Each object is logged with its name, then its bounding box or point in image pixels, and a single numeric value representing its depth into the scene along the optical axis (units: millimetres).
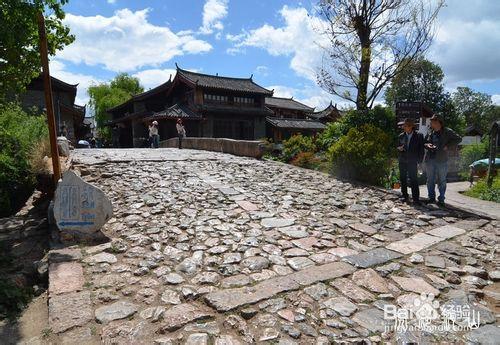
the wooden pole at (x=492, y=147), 11375
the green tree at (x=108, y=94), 40500
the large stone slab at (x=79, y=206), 4645
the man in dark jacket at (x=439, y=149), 6355
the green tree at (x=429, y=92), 21266
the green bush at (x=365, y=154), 8578
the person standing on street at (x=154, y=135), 18345
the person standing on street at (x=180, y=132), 17072
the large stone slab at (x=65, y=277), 3385
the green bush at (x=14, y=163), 8008
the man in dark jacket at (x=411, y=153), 6562
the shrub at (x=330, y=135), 12602
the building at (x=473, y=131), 38656
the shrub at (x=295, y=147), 12123
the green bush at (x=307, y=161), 10883
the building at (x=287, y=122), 31203
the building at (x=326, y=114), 37000
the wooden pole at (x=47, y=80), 4887
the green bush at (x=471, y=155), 19297
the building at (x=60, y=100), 22547
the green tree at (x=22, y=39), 4242
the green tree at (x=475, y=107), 44969
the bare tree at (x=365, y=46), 12023
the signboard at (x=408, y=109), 11492
